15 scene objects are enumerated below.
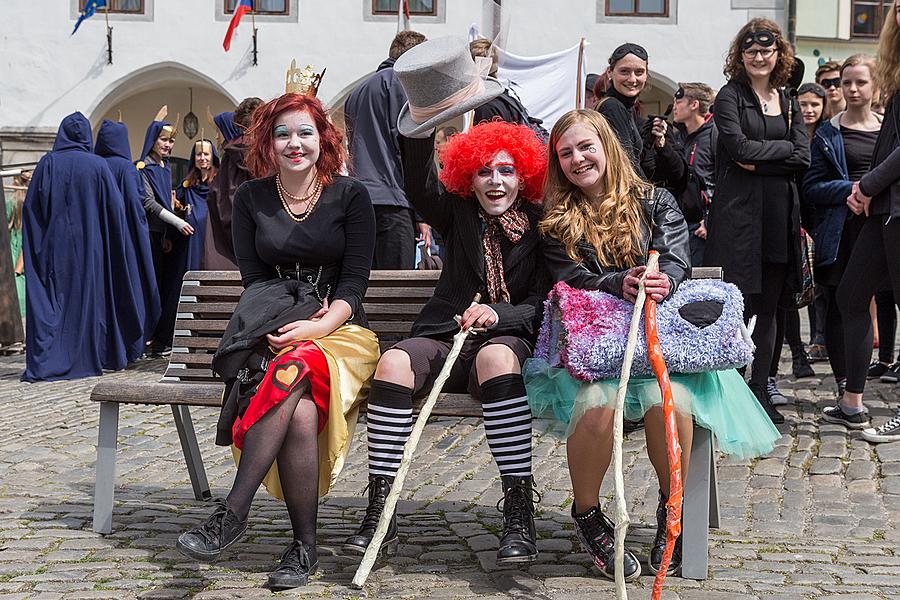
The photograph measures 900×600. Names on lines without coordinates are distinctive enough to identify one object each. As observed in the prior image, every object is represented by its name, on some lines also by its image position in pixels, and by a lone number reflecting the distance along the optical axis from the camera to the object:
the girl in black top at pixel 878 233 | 5.64
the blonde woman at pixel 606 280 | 3.65
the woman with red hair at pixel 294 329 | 3.67
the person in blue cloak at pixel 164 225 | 10.20
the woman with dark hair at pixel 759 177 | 5.94
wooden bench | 3.71
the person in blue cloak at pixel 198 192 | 10.50
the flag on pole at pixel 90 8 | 18.22
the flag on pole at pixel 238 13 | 18.22
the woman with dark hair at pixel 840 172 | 6.69
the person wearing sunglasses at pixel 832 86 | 8.33
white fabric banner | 9.50
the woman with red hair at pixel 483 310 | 3.77
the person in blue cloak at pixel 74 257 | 9.22
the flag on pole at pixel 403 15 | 16.90
